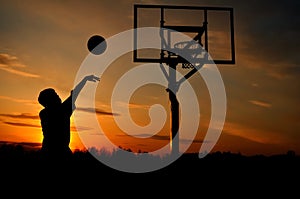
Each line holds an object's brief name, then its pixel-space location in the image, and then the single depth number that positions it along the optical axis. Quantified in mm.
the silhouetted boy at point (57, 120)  4945
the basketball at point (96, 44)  6184
